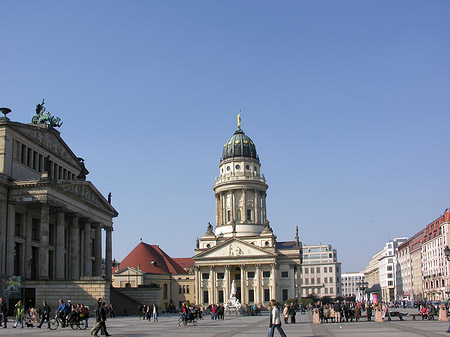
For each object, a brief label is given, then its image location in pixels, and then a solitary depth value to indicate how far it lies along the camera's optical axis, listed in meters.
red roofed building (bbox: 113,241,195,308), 114.31
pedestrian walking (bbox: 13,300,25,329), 39.22
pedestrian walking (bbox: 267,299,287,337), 24.00
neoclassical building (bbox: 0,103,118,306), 54.22
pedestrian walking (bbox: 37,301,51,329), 39.41
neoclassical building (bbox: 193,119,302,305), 118.81
